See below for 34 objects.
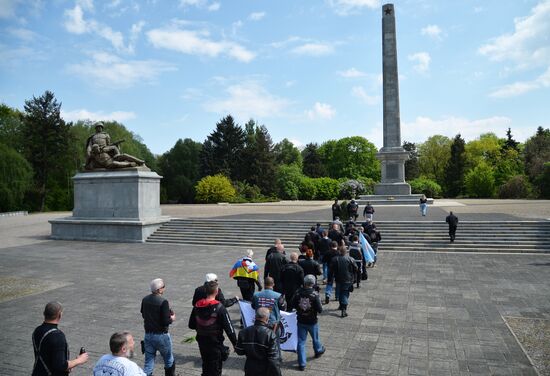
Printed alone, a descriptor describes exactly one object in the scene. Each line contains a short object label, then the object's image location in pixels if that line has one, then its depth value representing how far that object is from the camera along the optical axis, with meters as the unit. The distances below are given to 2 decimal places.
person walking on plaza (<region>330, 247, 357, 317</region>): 8.33
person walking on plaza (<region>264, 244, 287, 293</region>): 8.38
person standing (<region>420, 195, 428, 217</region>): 22.98
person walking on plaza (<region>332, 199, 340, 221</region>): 21.19
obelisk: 35.38
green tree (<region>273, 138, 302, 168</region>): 84.19
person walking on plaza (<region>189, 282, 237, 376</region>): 4.96
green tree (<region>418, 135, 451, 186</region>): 74.19
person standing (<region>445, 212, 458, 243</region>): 16.89
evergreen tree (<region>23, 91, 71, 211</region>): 48.28
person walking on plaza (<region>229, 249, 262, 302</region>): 7.92
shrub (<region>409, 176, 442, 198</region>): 54.38
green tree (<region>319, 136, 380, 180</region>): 76.06
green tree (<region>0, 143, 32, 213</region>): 39.41
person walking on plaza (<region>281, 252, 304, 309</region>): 7.44
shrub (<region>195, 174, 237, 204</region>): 53.31
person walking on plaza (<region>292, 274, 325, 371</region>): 6.05
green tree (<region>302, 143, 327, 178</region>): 76.94
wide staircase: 16.84
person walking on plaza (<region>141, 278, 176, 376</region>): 5.29
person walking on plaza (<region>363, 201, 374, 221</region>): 19.46
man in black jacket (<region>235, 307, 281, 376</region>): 4.29
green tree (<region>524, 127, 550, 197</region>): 51.14
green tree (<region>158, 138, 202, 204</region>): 62.06
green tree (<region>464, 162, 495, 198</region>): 55.44
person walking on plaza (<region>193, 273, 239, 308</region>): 5.34
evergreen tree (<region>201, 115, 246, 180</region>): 62.97
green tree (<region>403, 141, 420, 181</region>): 79.75
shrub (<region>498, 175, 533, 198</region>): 50.43
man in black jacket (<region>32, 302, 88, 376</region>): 3.82
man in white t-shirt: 3.35
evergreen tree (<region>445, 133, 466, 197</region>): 64.88
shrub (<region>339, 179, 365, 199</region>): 55.25
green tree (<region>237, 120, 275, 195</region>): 61.53
